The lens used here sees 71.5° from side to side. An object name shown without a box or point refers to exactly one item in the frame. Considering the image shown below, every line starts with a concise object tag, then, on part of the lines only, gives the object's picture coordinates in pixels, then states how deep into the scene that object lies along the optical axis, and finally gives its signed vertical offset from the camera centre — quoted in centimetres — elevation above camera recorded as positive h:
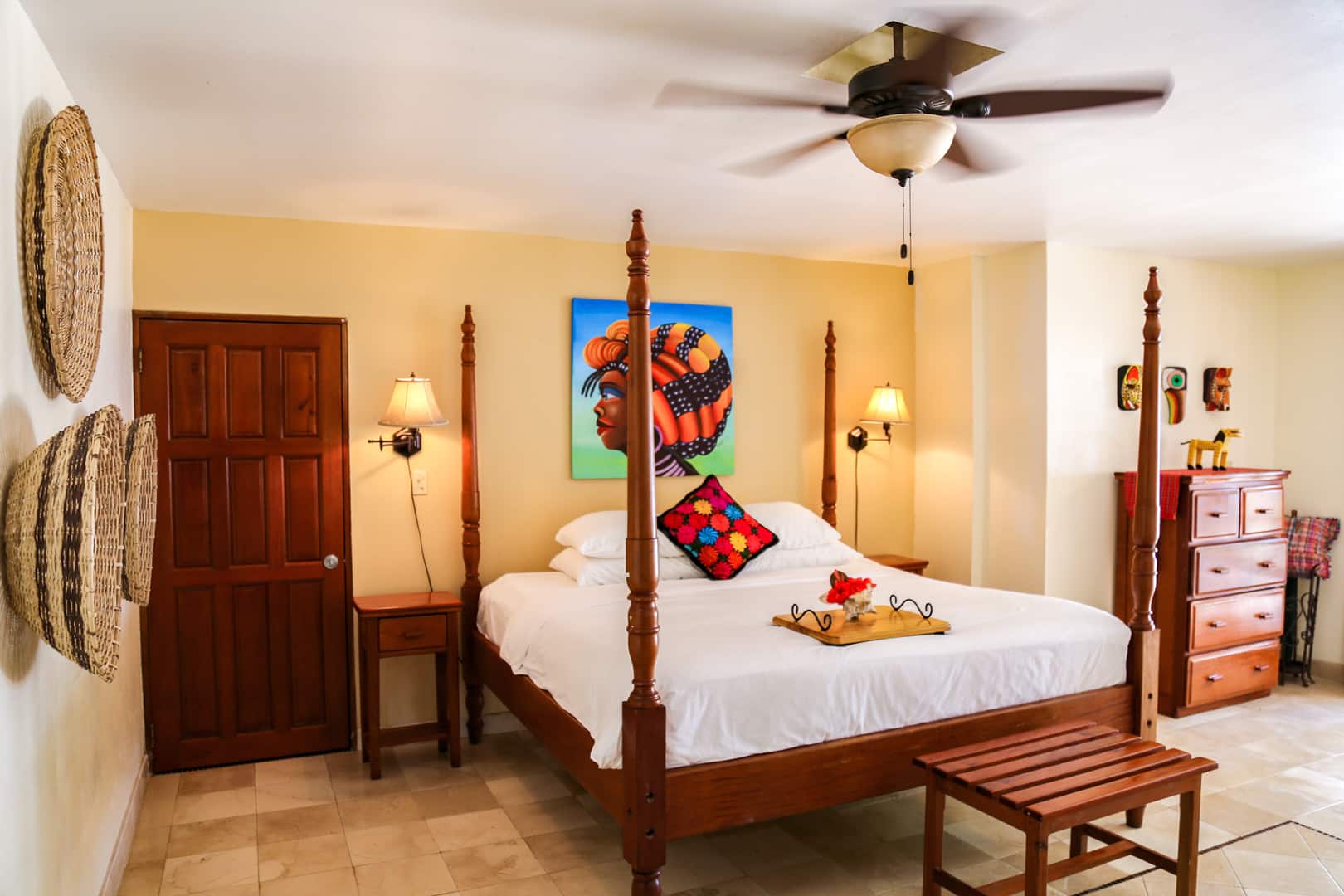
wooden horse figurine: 494 -20
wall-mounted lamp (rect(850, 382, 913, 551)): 509 +2
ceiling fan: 225 +77
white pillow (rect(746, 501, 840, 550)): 458 -56
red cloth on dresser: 464 -40
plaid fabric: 518 -75
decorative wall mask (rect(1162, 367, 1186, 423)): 518 +11
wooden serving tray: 302 -72
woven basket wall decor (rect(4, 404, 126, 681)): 168 -25
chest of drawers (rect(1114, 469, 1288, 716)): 460 -90
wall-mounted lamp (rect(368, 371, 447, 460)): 402 +3
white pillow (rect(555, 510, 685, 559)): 412 -55
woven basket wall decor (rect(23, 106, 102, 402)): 197 +38
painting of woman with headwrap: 464 +13
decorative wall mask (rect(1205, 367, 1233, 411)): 531 +13
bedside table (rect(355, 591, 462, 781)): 388 -97
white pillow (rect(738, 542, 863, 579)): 441 -71
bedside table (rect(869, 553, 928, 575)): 496 -80
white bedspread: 268 -80
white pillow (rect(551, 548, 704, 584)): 405 -69
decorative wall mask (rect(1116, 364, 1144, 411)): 496 +14
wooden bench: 242 -103
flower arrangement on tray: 321 -64
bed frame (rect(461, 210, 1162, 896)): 256 -102
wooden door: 395 -55
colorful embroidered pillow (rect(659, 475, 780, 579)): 426 -55
